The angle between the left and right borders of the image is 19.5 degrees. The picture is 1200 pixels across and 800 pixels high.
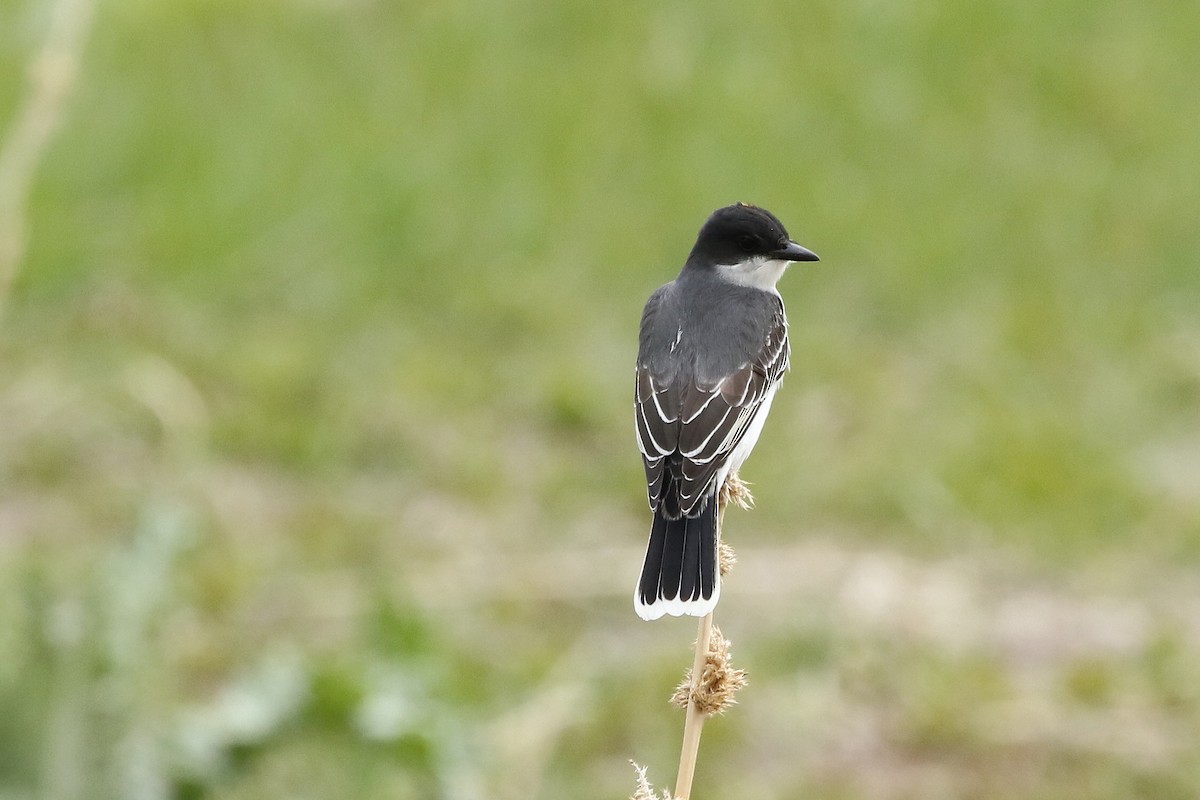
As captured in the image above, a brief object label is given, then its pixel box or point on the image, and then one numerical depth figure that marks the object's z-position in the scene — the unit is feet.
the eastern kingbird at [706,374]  22.30
